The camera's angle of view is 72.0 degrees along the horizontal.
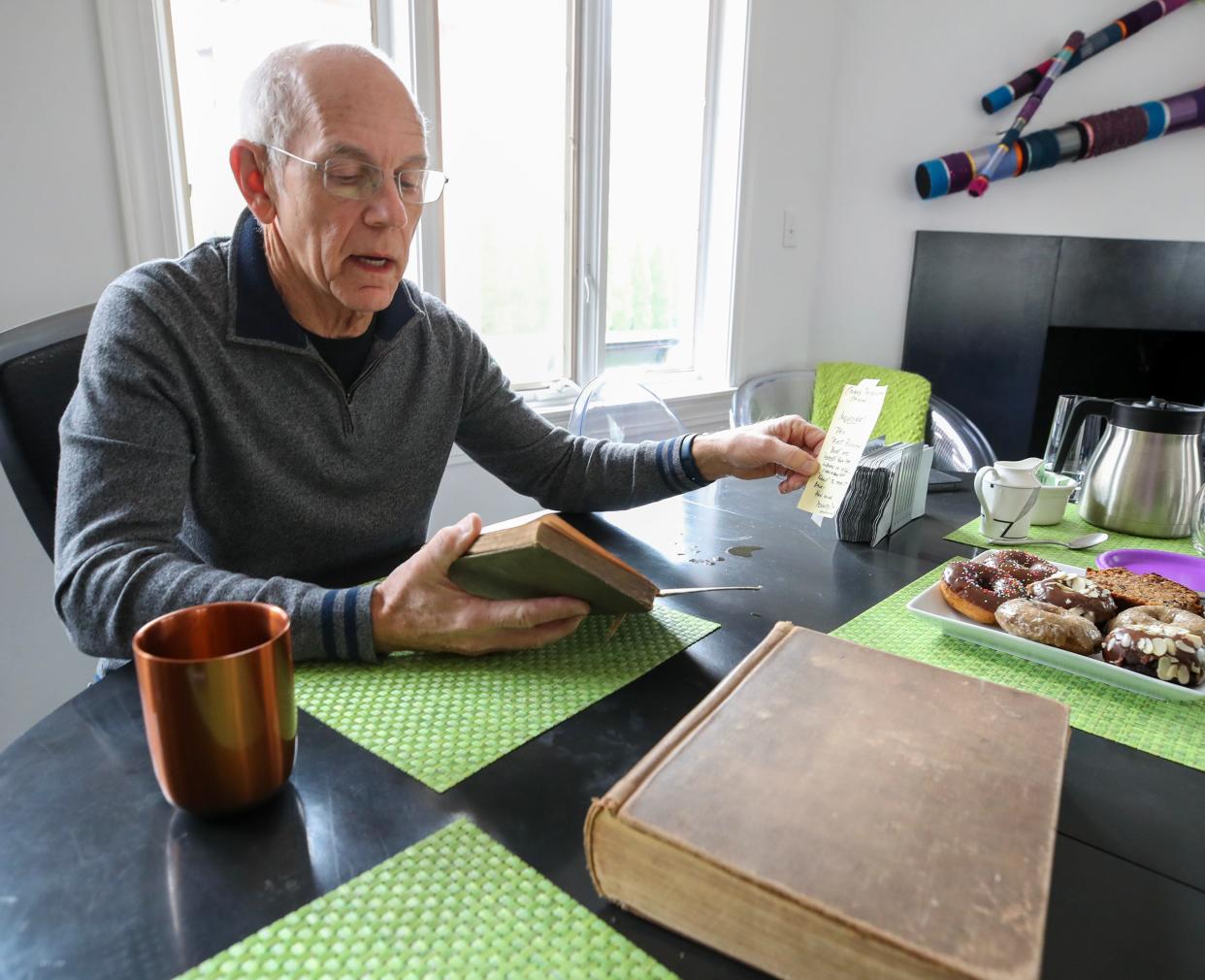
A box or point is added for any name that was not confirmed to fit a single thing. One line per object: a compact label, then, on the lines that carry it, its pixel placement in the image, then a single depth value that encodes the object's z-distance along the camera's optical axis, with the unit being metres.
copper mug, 0.54
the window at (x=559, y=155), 1.86
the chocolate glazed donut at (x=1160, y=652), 0.76
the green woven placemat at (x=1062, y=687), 0.71
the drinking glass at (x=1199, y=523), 1.15
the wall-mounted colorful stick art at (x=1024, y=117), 2.58
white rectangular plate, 0.76
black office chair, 1.00
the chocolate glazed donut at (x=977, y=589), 0.88
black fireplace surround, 2.65
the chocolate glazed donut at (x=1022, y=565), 0.95
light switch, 3.10
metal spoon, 1.18
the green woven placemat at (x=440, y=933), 0.45
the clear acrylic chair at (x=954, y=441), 2.32
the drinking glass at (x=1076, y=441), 1.43
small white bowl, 1.25
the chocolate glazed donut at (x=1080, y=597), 0.86
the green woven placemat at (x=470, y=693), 0.66
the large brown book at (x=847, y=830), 0.42
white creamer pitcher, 1.18
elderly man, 0.82
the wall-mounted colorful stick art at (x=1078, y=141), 2.49
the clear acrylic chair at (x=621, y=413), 1.92
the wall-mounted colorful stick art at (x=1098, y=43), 2.48
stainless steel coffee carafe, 1.19
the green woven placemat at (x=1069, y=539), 1.16
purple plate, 1.07
